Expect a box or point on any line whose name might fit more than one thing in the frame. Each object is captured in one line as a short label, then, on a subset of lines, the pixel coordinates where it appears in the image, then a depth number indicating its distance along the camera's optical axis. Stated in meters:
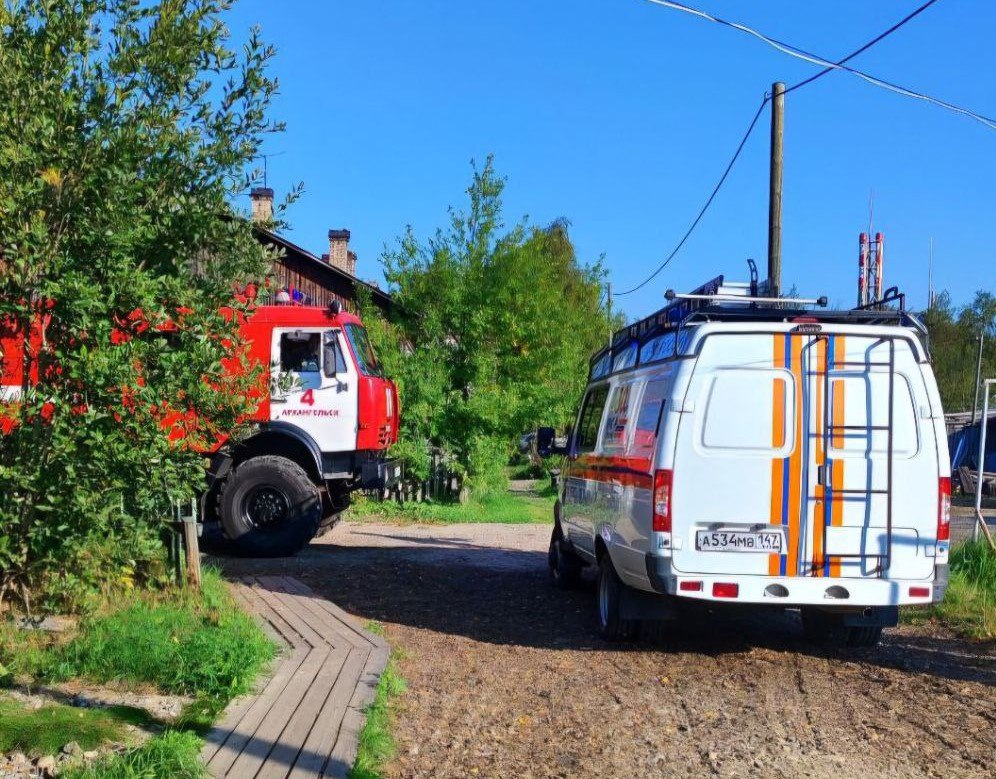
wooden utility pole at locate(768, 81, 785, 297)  14.41
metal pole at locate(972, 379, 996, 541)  9.22
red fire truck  12.05
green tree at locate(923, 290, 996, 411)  42.44
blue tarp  27.76
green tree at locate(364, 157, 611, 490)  18.41
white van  6.69
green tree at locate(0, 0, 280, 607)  5.85
